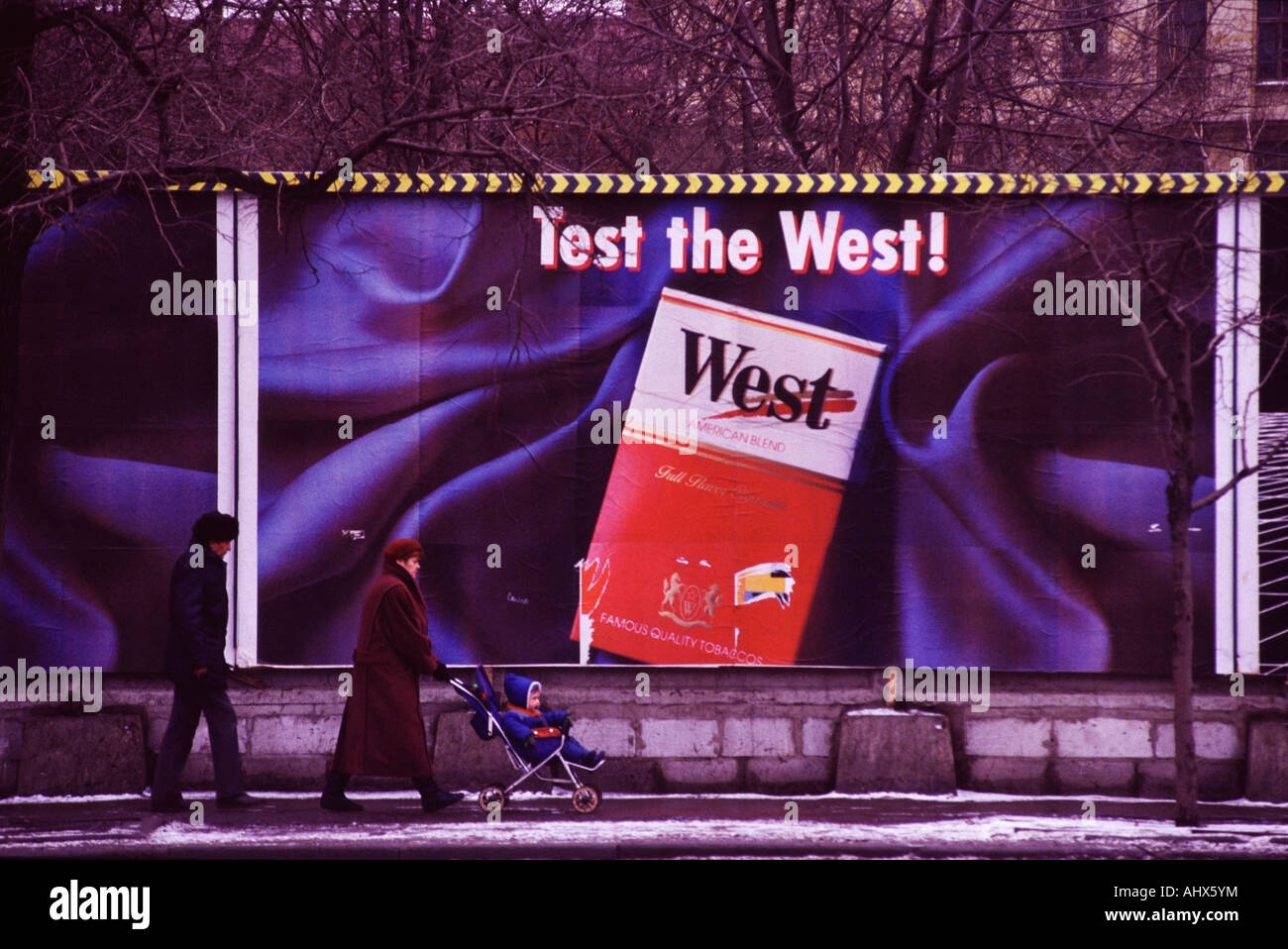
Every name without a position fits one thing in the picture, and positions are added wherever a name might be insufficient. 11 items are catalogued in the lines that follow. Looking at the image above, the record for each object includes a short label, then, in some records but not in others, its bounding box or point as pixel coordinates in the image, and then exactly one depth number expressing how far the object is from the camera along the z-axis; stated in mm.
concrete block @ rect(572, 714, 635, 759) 11289
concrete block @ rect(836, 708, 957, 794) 11078
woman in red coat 10328
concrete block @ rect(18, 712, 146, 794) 10984
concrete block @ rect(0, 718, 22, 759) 11102
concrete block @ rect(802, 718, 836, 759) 11297
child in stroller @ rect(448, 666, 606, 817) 10266
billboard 11289
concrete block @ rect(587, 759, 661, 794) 11273
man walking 10461
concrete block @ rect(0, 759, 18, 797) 11062
